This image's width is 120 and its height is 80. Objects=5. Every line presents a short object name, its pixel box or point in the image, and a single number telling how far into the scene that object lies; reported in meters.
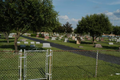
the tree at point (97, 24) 26.26
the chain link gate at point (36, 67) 6.39
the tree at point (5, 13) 12.39
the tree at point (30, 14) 12.42
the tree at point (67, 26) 59.85
